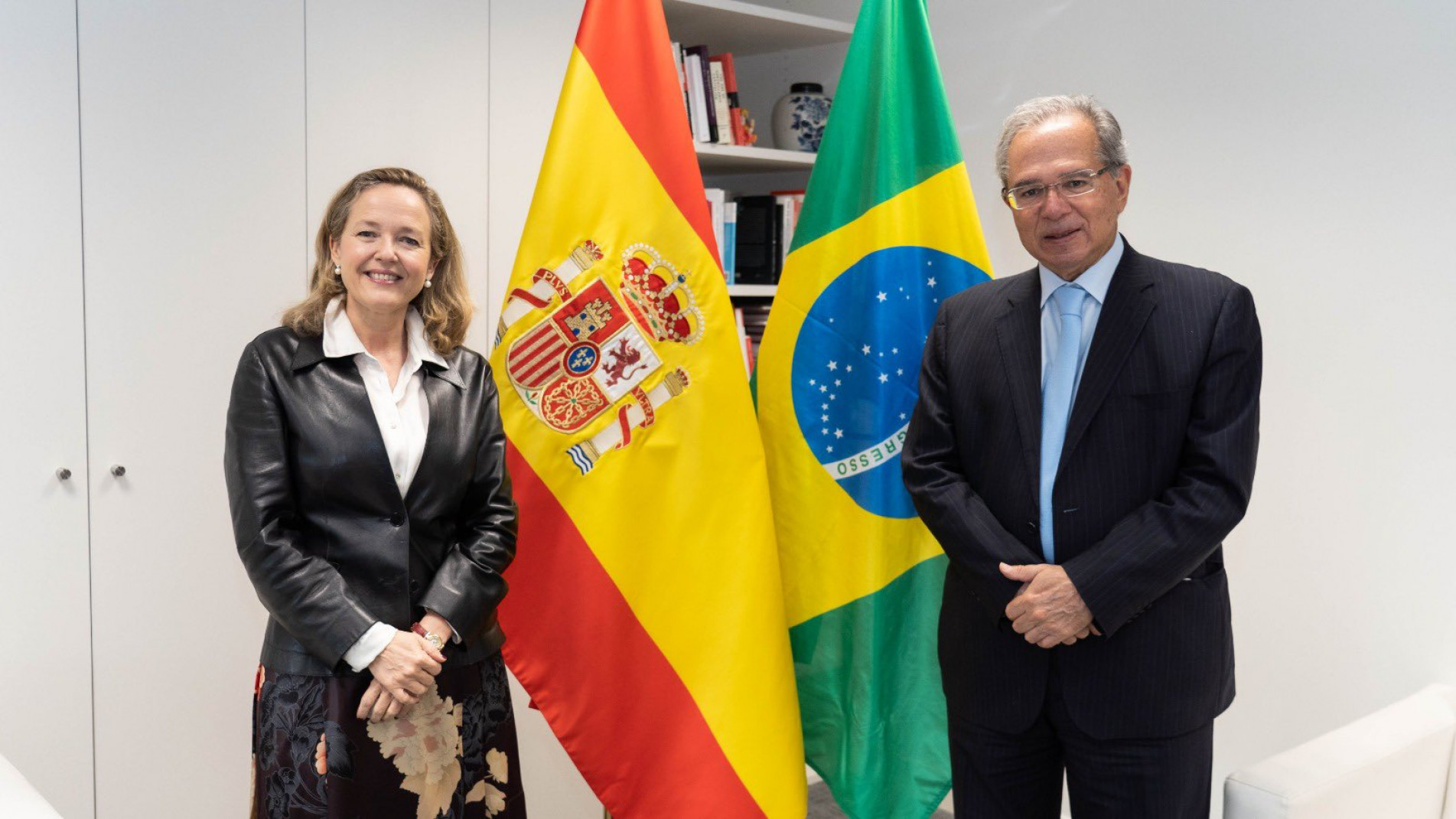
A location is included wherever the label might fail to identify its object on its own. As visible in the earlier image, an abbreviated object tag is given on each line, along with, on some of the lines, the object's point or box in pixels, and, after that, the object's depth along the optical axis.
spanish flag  2.11
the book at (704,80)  3.05
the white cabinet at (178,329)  2.32
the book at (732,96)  3.13
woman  1.68
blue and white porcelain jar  3.31
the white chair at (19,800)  1.63
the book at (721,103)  3.10
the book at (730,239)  3.19
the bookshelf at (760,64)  3.15
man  1.62
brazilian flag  2.21
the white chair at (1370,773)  1.80
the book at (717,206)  3.12
